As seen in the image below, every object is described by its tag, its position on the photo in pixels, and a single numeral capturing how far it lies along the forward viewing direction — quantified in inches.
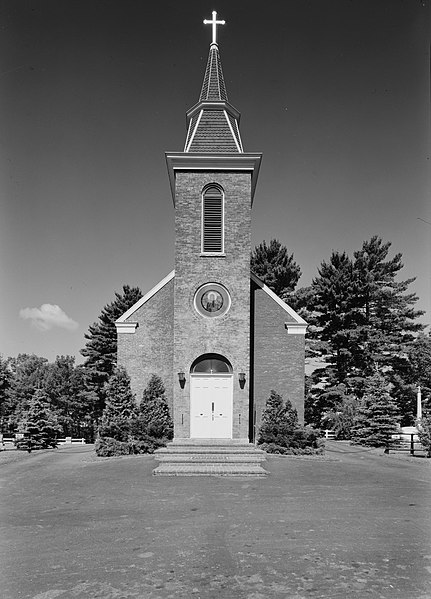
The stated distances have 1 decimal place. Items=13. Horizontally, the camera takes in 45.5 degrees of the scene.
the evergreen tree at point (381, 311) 1722.8
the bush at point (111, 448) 818.2
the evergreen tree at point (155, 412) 880.9
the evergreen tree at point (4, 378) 1249.5
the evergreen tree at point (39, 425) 987.9
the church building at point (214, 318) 919.0
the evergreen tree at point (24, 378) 1991.9
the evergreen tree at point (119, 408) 856.3
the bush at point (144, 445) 829.8
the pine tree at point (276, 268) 2047.2
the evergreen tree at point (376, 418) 1040.2
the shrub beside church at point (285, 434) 833.2
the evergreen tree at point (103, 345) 2019.3
